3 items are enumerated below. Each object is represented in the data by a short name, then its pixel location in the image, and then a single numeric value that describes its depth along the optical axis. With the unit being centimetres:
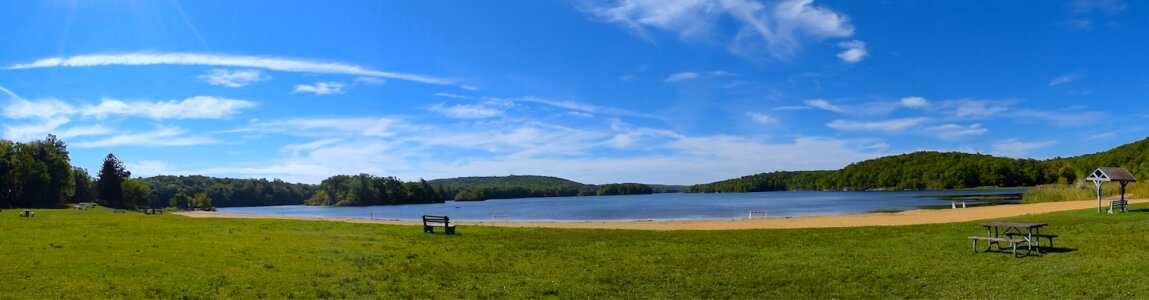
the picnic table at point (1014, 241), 1540
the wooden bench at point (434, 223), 2605
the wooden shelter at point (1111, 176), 3147
